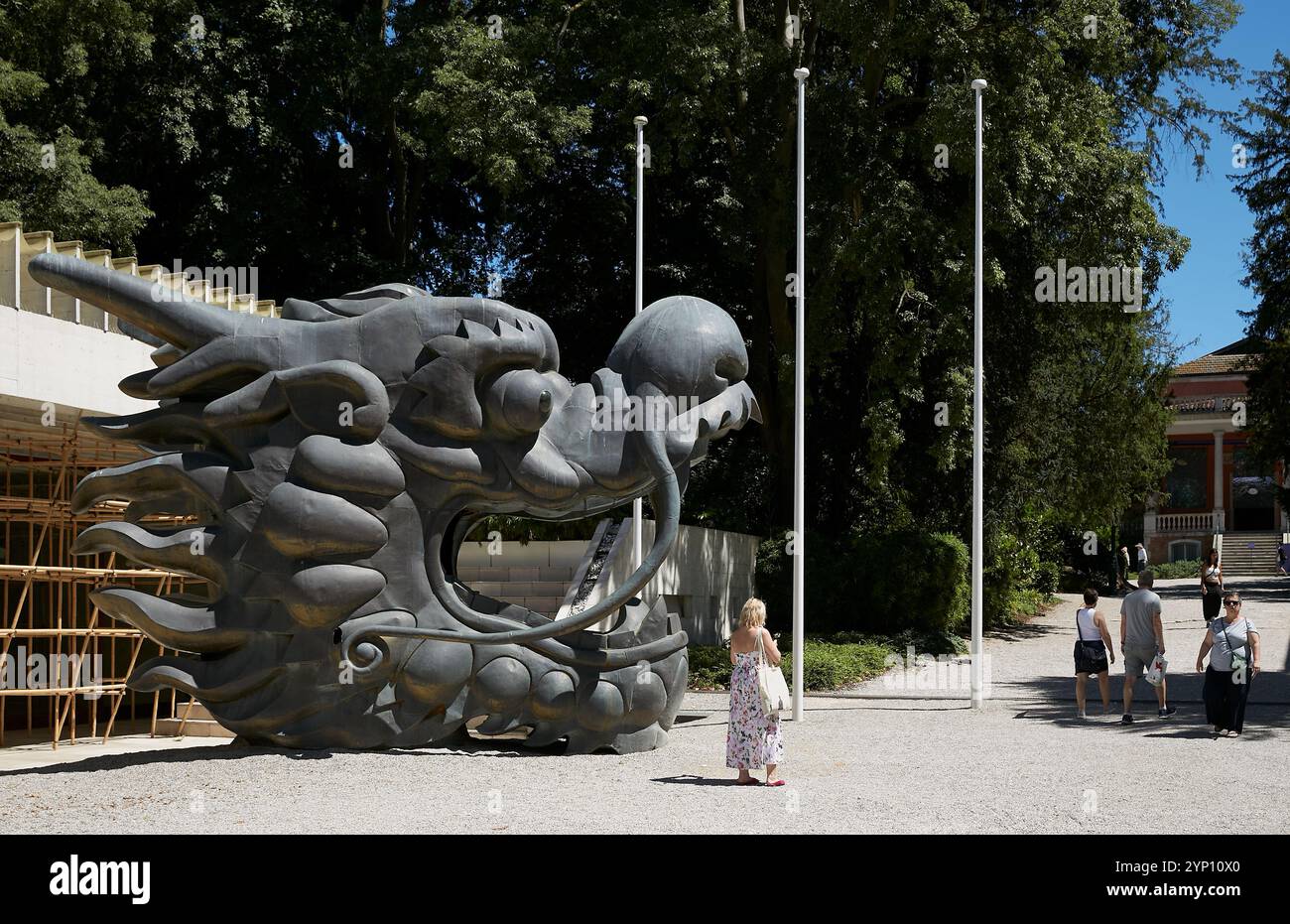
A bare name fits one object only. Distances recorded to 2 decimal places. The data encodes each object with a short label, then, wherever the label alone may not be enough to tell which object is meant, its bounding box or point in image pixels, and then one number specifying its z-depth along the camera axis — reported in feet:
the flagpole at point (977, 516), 55.67
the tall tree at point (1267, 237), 119.75
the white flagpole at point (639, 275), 60.44
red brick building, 179.93
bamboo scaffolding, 49.65
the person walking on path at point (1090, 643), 50.44
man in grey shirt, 48.98
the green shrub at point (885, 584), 85.97
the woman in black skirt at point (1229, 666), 44.55
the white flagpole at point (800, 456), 53.11
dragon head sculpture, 36.81
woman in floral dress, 35.19
